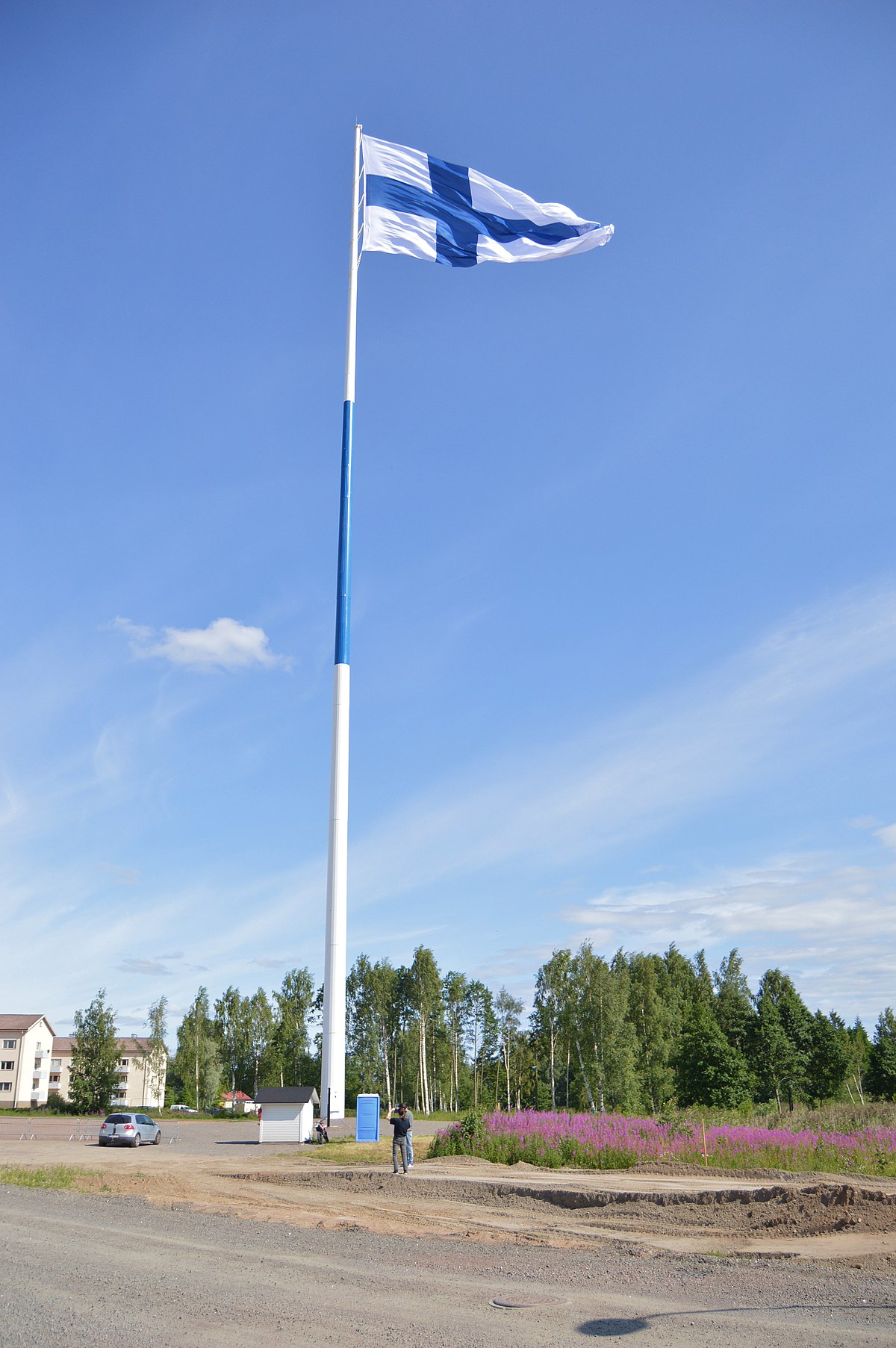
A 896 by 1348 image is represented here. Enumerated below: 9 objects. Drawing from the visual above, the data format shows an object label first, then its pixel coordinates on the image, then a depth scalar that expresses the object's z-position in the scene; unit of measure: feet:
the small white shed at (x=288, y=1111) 116.16
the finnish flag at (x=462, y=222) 101.40
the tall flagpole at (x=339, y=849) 102.78
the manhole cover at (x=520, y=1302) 33.40
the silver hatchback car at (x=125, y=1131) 134.31
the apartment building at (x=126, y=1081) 398.42
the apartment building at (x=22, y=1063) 368.68
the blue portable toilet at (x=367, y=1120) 104.37
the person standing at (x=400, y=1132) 79.20
